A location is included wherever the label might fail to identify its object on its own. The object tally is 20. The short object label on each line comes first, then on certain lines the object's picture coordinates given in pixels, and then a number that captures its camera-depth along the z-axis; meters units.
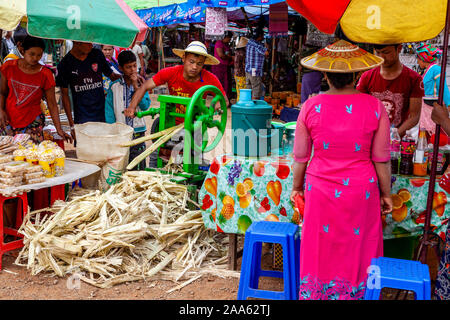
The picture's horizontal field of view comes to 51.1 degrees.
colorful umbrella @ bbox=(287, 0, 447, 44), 3.39
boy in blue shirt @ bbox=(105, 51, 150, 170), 5.94
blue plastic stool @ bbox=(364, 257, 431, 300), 2.53
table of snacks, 4.13
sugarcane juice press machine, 4.47
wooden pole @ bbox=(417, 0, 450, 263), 3.20
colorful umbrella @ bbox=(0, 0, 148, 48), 4.21
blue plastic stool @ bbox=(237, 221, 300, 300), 3.24
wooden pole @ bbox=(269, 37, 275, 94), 13.92
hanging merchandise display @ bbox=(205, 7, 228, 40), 10.50
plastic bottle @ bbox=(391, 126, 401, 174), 3.61
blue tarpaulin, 11.01
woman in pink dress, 2.90
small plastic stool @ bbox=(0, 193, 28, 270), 4.30
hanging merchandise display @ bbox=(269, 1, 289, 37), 12.05
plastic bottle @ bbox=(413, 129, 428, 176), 3.54
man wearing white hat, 5.28
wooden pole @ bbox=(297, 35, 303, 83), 14.48
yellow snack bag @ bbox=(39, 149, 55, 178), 4.43
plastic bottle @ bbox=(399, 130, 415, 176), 3.50
